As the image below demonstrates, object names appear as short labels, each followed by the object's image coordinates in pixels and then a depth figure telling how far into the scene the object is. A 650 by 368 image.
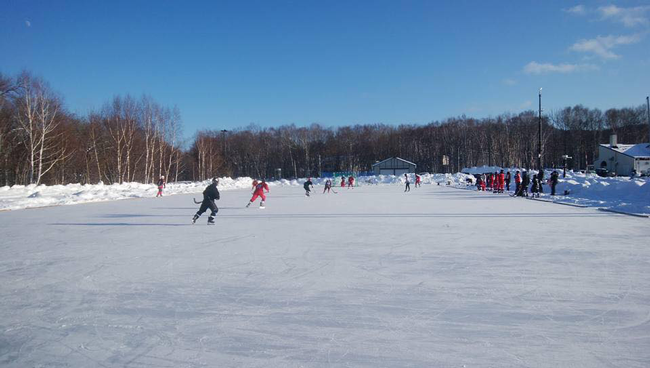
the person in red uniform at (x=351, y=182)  38.79
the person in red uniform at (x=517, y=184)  19.02
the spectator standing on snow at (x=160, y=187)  22.45
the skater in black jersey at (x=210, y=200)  9.48
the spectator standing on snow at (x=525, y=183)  18.25
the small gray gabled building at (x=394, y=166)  65.50
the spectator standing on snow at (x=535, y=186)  18.47
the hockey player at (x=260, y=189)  14.32
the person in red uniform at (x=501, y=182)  21.98
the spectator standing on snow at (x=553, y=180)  17.64
